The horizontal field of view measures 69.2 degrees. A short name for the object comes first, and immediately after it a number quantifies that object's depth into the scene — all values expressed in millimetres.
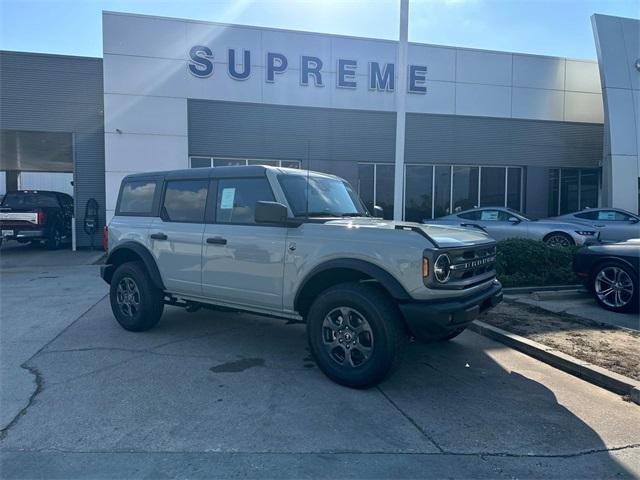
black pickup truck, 14234
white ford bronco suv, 3945
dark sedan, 6546
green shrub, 8695
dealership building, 15094
